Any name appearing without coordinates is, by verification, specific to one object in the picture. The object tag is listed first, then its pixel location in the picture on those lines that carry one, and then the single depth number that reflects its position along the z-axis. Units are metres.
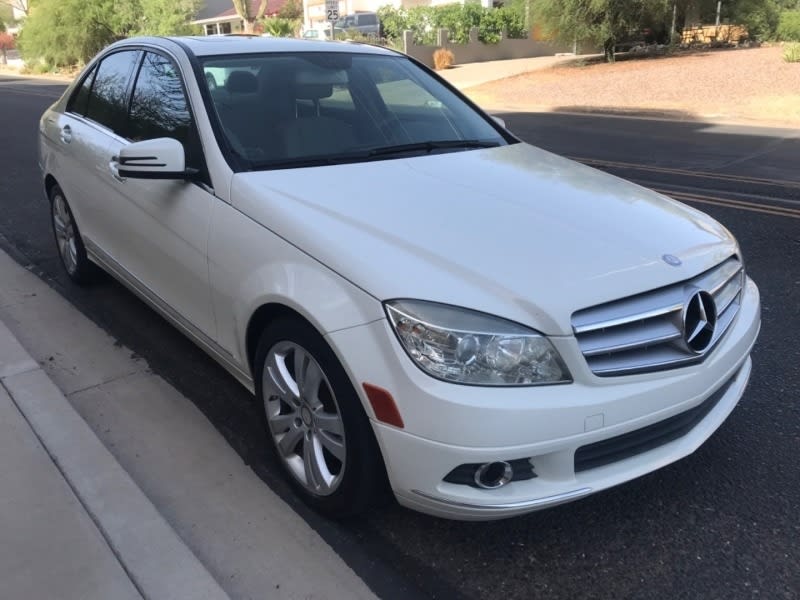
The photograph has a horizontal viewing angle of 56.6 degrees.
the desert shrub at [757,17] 29.36
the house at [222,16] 53.88
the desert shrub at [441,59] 30.80
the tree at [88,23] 39.28
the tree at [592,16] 23.62
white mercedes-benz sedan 2.31
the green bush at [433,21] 32.59
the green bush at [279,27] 33.81
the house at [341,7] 47.06
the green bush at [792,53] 21.10
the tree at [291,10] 52.31
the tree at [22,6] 63.11
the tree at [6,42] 74.44
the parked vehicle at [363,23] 33.50
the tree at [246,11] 34.69
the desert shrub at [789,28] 30.20
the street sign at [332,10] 19.70
